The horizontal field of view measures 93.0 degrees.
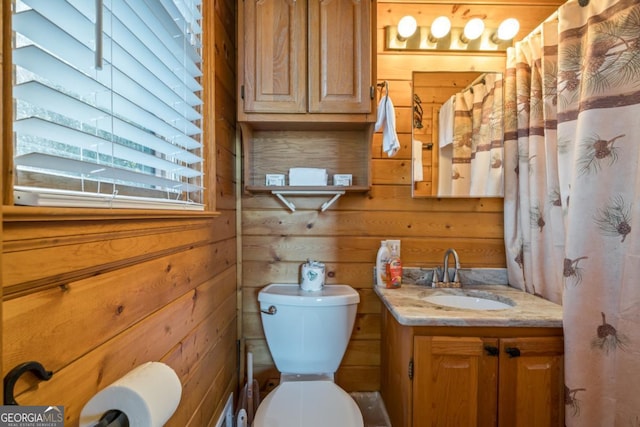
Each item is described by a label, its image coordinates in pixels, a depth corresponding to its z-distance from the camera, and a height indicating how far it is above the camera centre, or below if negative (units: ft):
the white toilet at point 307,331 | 4.55 -1.84
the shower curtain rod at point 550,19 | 4.24 +2.72
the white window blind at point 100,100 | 1.50 +0.70
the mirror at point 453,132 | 5.27 +1.36
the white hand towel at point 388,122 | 4.57 +1.33
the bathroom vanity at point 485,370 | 3.64 -1.92
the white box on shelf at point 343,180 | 4.99 +0.49
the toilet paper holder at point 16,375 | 1.30 -0.75
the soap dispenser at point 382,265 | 5.09 -0.93
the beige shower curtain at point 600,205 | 3.14 +0.07
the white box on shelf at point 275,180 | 4.88 +0.48
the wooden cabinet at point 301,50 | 4.37 +2.30
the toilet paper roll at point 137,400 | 1.63 -1.07
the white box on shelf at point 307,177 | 4.86 +0.52
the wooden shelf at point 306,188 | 4.78 +0.34
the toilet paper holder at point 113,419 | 1.58 -1.12
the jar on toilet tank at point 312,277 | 4.96 -1.12
